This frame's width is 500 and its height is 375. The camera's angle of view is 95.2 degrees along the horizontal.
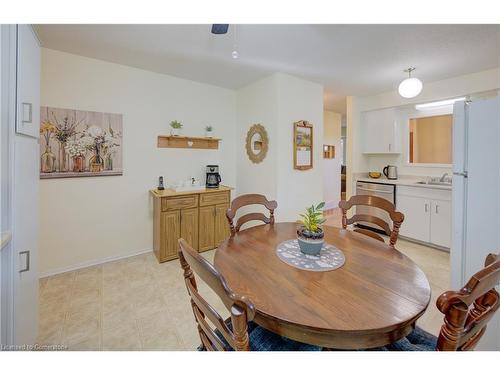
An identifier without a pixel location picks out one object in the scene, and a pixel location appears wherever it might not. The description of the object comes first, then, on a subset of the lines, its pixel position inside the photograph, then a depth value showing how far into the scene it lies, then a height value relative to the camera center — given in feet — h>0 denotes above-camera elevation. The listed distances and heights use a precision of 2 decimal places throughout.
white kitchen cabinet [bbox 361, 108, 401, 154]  13.30 +3.26
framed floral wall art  8.12 +1.49
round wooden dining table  2.48 -1.43
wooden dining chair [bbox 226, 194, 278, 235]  5.71 -0.64
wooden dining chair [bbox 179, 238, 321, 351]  2.21 -1.51
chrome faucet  11.40 +0.46
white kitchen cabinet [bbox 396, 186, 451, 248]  10.48 -1.30
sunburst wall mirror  10.98 +2.06
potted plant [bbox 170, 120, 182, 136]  10.59 +2.62
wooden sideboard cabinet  9.39 -1.56
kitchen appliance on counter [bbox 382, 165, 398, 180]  13.67 +0.84
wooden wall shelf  10.71 +2.08
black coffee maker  11.49 +0.35
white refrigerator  4.43 -0.06
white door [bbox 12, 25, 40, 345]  3.96 -0.16
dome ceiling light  8.52 +3.73
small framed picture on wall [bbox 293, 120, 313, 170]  10.94 +1.97
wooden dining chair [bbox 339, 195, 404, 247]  5.14 -0.69
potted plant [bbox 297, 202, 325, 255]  4.13 -0.90
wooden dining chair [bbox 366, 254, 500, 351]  2.12 -1.29
